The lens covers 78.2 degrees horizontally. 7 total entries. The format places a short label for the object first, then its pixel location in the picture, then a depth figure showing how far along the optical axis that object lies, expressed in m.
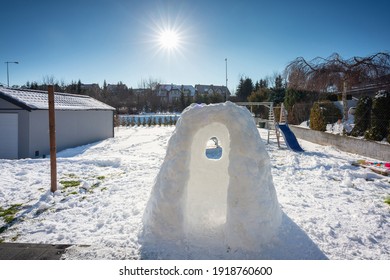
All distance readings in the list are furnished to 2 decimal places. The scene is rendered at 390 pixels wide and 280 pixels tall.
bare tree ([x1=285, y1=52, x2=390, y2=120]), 13.27
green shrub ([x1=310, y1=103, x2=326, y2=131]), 15.73
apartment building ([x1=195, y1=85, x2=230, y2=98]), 61.96
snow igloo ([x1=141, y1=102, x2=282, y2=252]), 3.64
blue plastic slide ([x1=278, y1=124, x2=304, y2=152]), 13.13
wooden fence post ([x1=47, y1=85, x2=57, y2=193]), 6.38
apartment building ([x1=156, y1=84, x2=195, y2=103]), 62.88
